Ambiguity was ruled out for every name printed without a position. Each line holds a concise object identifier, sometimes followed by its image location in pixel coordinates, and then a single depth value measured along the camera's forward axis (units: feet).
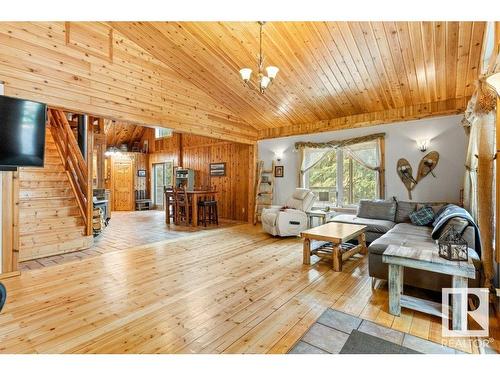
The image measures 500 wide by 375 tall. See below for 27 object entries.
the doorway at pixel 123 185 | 33.14
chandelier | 10.34
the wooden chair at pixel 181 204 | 20.97
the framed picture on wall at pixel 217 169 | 25.94
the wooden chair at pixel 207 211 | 21.57
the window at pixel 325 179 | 19.16
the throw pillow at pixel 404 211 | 14.25
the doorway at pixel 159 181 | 33.78
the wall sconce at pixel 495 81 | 5.70
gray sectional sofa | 7.92
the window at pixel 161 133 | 32.86
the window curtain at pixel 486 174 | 7.52
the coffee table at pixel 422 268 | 6.33
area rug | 5.54
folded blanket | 8.82
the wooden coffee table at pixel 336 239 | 10.54
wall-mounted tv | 7.54
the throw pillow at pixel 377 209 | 14.73
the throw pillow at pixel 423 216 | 12.91
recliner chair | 16.43
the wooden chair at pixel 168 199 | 22.11
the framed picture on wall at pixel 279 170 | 21.91
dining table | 20.54
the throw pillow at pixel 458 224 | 8.83
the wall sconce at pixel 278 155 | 21.86
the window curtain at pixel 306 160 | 19.95
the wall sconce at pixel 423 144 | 15.10
